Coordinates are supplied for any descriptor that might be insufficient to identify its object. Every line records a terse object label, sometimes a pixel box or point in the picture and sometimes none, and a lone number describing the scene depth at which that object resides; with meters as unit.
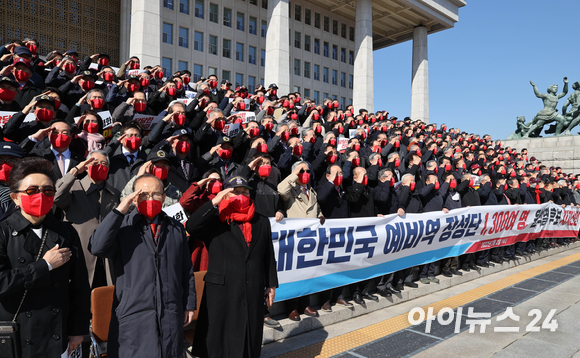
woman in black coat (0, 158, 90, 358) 2.41
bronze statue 30.73
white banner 5.25
